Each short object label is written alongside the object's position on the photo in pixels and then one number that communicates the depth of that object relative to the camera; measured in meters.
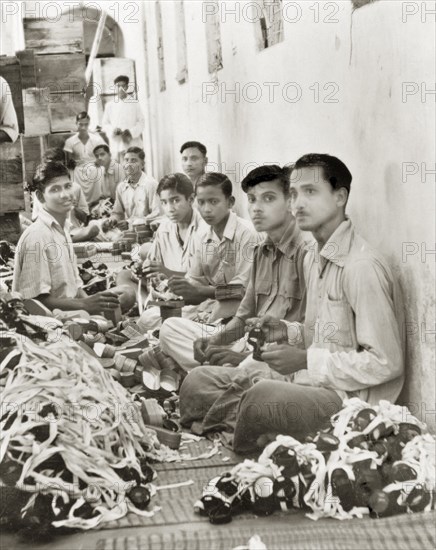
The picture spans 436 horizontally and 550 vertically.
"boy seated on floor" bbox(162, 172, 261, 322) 5.16
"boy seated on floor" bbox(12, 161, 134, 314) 4.80
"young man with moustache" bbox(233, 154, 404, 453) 3.20
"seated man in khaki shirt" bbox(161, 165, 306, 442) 3.92
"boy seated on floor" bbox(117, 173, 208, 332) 5.86
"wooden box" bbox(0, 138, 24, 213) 6.32
